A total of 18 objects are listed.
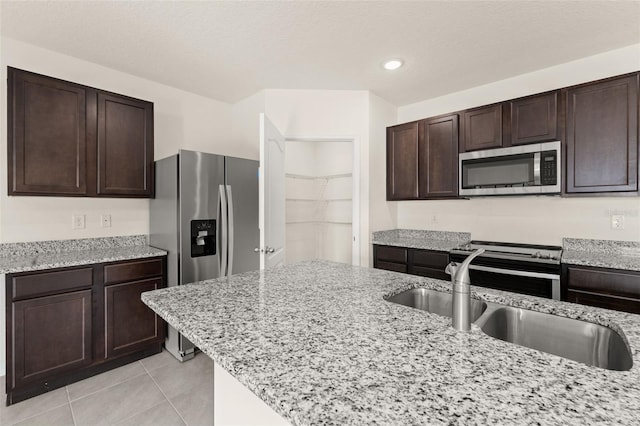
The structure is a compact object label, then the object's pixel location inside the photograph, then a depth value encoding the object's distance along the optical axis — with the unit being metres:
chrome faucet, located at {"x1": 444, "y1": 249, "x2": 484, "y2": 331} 0.88
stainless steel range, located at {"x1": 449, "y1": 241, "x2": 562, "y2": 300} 2.15
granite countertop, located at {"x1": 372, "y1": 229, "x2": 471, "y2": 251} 2.92
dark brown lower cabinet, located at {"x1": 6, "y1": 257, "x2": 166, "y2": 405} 1.89
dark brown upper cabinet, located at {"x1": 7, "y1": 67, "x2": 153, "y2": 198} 2.00
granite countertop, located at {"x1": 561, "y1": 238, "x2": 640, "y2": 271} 1.94
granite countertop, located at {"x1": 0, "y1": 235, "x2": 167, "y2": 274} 1.98
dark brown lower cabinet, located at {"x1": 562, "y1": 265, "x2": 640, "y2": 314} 1.86
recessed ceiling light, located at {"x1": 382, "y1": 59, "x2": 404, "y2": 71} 2.52
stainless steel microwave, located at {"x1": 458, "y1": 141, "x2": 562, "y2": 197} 2.39
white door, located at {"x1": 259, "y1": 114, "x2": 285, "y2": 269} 2.35
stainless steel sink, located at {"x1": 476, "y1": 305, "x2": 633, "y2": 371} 0.91
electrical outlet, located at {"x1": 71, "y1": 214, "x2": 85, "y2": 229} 2.49
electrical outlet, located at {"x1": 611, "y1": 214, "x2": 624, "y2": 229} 2.35
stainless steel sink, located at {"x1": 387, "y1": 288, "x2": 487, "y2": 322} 1.29
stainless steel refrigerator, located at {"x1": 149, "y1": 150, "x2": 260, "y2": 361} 2.43
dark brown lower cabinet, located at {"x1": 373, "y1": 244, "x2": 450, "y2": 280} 2.76
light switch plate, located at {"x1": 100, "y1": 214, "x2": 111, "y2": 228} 2.64
